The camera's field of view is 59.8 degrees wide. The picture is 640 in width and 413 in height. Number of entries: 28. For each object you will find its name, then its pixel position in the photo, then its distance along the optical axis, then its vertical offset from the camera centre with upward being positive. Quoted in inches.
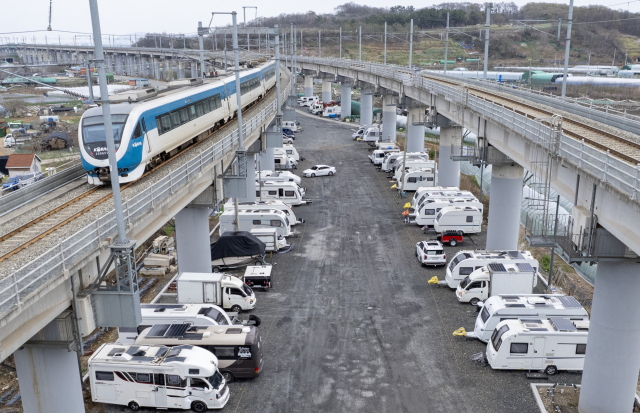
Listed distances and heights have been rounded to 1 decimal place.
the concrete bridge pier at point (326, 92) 4537.9 -264.7
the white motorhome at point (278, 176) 1849.2 -380.5
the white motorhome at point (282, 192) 1779.0 -413.4
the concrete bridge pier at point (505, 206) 1270.9 -332.6
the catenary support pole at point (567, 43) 1105.4 +27.2
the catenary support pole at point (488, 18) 1485.0 +102.9
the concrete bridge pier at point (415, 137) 2313.0 -320.8
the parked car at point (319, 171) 2255.2 -441.7
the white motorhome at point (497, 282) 1064.8 -418.3
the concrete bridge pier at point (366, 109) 3272.6 -294.9
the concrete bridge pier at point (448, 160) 1834.4 -329.2
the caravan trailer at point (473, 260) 1140.5 -403.4
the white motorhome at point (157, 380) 747.4 -419.4
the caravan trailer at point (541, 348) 839.1 -426.1
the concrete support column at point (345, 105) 3887.8 -314.5
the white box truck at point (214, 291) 1034.7 -420.5
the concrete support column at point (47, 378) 599.5 -336.9
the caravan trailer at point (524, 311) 918.4 -405.7
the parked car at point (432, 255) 1285.7 -442.0
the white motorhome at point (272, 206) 1499.0 -387.2
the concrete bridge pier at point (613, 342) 684.7 -351.4
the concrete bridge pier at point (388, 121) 2753.4 -304.7
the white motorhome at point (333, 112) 4026.1 -373.1
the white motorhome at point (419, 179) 1951.3 -410.3
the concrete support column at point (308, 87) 4695.6 -230.5
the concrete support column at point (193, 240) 1103.6 -349.7
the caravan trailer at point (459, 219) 1481.3 -419.1
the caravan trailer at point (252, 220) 1441.9 -404.4
